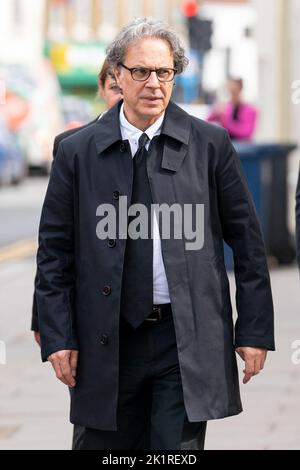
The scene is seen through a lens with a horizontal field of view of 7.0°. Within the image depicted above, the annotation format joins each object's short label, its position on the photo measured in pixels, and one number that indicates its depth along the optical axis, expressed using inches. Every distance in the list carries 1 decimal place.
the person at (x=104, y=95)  367.8
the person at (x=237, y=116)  1001.4
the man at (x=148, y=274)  303.5
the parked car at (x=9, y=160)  2149.6
